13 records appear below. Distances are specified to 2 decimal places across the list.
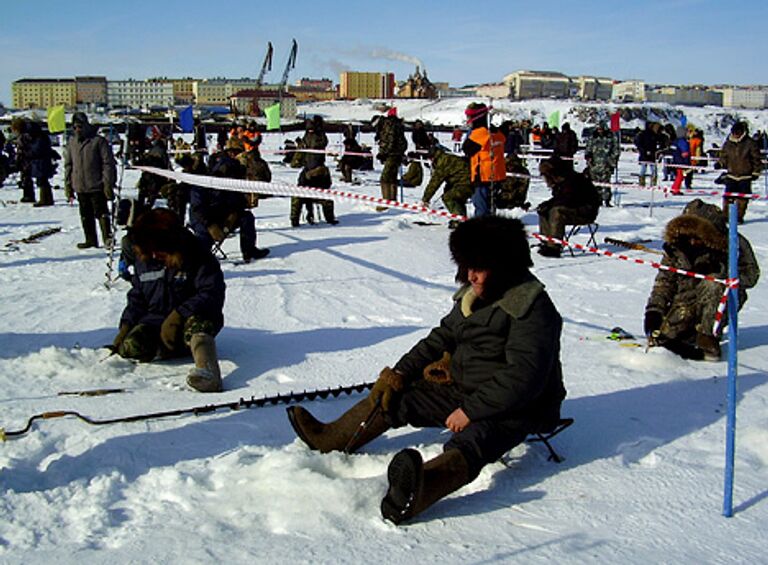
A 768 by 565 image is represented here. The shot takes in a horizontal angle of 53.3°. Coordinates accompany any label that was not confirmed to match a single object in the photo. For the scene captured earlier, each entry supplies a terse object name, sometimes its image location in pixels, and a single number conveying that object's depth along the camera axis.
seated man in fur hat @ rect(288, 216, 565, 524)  2.96
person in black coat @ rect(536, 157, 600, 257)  9.53
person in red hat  10.11
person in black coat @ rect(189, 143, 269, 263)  8.78
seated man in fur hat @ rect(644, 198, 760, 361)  5.23
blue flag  24.95
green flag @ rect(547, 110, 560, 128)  24.86
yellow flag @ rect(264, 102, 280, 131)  23.20
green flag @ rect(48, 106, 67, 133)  18.77
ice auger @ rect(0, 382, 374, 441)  3.78
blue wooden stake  3.02
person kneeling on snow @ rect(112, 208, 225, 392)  4.89
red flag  20.69
